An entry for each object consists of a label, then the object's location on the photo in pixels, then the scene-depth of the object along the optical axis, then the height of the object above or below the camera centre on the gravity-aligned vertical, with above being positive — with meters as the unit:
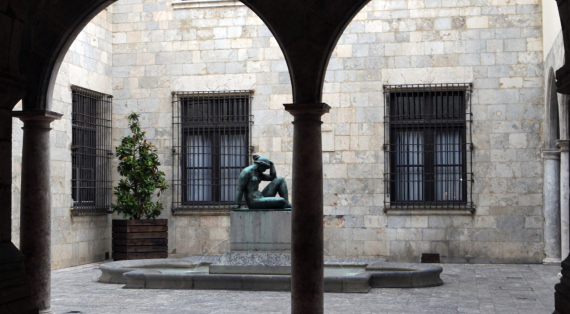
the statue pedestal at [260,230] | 9.91 -0.77
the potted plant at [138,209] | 13.02 -0.61
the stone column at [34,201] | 6.88 -0.24
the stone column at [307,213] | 6.10 -0.33
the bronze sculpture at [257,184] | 10.27 -0.11
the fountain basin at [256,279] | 9.12 -1.39
